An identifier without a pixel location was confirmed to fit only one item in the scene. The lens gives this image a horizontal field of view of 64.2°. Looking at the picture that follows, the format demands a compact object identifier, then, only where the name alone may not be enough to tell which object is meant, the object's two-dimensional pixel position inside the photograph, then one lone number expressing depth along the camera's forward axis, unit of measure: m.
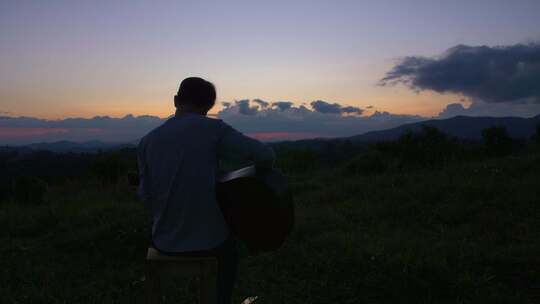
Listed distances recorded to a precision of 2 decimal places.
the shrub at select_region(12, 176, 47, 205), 12.34
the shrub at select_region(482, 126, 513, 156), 32.41
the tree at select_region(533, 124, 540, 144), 33.83
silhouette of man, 2.62
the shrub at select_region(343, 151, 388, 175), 16.55
